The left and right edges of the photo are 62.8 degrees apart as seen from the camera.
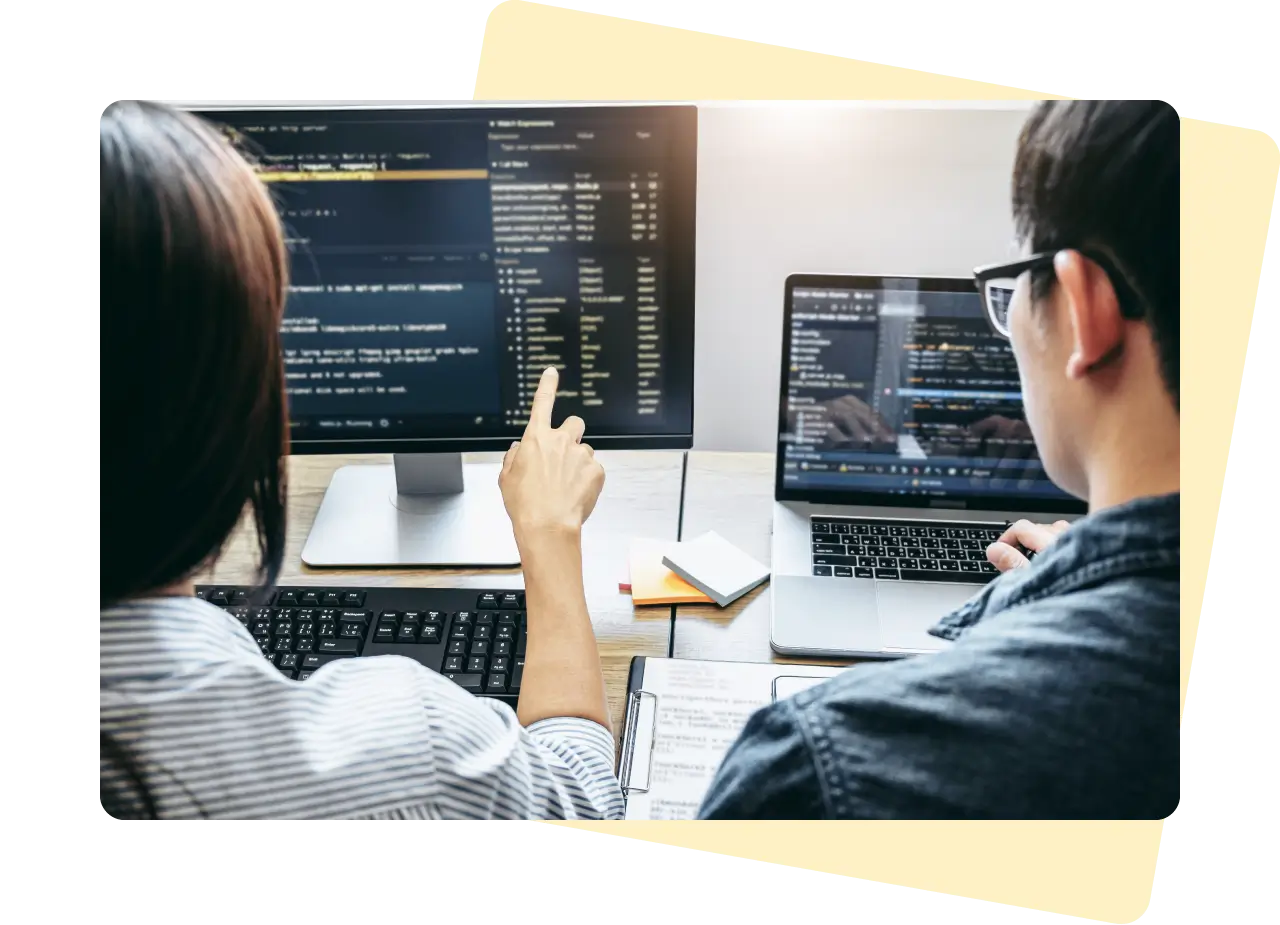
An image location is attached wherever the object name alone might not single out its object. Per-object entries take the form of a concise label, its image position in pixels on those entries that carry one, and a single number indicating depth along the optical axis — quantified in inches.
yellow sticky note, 40.7
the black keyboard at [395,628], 36.6
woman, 28.0
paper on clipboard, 34.1
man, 28.7
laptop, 40.9
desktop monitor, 37.5
